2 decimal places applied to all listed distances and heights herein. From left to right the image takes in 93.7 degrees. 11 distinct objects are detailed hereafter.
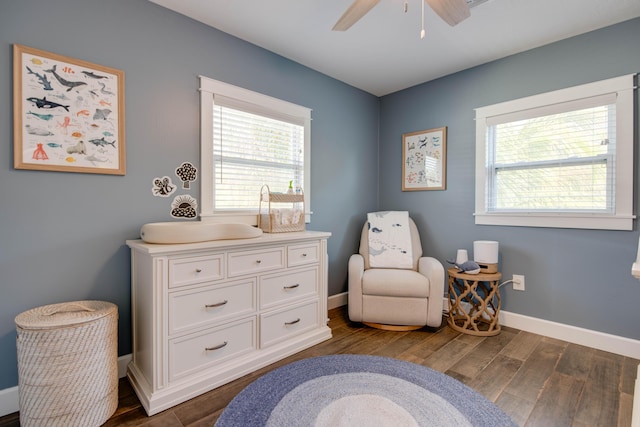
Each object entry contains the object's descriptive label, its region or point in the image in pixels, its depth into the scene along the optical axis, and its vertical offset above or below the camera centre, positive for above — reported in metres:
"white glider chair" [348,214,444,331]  2.57 -0.76
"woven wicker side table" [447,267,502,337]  2.58 -0.87
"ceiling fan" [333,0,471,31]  1.54 +1.07
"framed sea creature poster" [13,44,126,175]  1.61 +0.55
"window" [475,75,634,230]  2.23 +0.43
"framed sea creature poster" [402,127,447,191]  3.19 +0.55
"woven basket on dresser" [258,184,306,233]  2.39 -0.06
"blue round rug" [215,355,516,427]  1.49 -1.05
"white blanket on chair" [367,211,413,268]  3.03 -0.32
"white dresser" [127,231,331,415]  1.65 -0.65
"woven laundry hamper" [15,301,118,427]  1.39 -0.76
